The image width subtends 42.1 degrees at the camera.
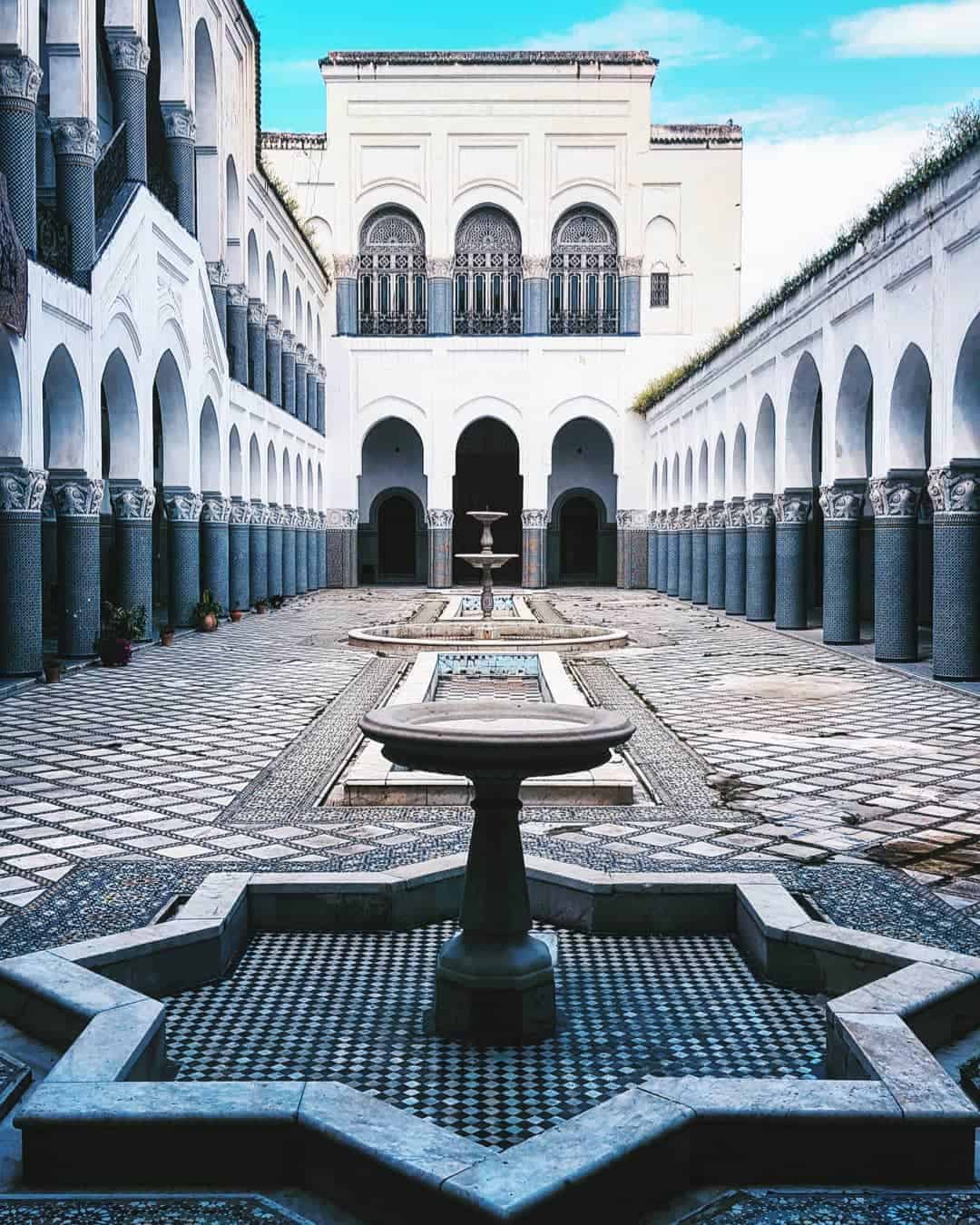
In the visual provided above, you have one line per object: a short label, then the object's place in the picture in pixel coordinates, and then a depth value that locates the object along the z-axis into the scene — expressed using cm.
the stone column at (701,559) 2291
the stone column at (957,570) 1076
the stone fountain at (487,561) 1842
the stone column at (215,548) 1845
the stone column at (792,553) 1655
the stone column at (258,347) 2191
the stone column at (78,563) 1219
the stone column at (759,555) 1806
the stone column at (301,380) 2673
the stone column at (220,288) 1902
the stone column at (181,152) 1630
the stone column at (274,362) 2362
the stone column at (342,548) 3069
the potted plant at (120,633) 1213
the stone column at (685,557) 2450
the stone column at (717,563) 2133
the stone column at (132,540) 1415
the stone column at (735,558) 1961
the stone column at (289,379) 2536
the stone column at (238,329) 2023
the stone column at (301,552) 2658
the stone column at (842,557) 1423
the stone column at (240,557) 2002
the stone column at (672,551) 2631
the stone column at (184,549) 1689
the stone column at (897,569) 1241
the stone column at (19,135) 1060
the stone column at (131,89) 1380
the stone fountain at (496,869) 347
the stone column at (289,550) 2502
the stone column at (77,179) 1197
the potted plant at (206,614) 1661
